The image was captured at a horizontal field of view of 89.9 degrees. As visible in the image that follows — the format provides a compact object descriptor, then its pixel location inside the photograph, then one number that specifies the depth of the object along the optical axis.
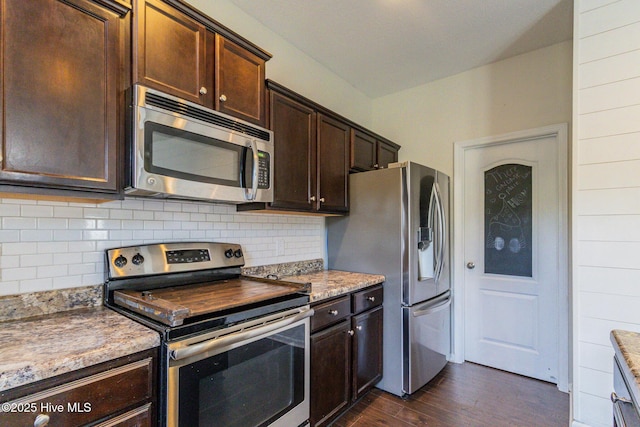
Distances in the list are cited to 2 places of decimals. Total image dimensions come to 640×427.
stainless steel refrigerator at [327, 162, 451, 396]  2.40
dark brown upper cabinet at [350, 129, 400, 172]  2.80
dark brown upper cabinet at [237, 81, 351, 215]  2.09
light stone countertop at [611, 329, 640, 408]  0.79
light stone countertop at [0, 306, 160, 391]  0.88
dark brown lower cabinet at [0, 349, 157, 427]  0.88
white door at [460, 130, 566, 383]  2.68
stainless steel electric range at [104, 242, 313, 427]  1.19
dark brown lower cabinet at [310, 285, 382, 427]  1.91
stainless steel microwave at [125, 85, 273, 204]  1.35
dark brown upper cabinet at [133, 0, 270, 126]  1.42
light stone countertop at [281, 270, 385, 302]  1.97
